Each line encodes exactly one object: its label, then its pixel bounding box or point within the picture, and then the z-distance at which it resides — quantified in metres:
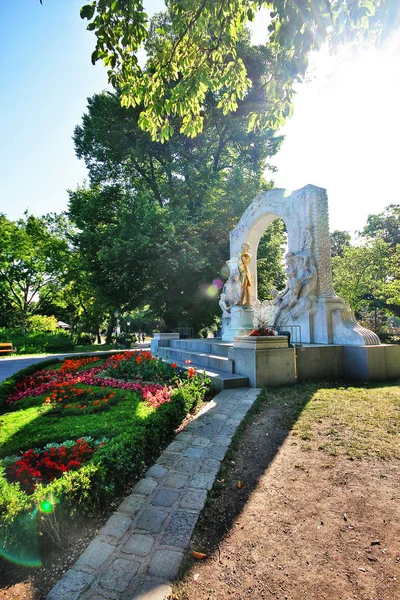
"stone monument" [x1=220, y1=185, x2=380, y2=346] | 8.67
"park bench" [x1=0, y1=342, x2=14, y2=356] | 19.77
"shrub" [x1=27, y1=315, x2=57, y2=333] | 26.93
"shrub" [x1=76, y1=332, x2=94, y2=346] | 28.85
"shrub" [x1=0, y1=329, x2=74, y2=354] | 21.53
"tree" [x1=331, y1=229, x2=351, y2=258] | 40.50
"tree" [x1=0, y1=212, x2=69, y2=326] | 24.33
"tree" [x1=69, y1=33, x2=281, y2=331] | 16.28
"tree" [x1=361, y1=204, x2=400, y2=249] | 31.59
